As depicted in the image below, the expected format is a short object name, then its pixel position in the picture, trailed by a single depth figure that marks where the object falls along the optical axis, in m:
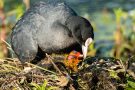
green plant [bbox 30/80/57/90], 11.58
